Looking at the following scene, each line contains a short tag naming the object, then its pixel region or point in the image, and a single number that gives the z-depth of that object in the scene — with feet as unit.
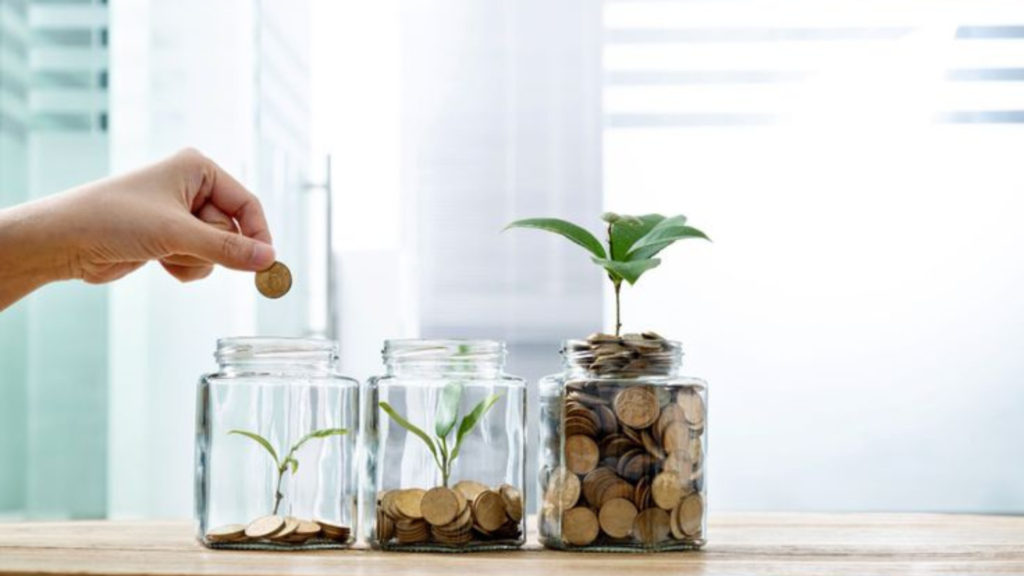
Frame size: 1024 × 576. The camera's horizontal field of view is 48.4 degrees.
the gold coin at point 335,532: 2.98
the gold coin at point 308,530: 2.94
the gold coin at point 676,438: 2.86
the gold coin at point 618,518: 2.85
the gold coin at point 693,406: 2.90
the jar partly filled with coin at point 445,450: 2.91
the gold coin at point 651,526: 2.85
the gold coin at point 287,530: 2.92
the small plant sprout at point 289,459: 3.01
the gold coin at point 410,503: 2.92
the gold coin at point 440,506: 2.89
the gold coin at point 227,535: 2.92
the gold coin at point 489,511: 2.91
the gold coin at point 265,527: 2.92
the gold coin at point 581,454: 2.85
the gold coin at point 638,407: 2.84
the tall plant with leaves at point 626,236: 2.97
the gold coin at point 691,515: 2.90
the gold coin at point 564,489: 2.89
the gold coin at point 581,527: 2.88
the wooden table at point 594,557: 2.55
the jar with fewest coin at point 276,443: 2.98
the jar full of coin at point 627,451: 2.84
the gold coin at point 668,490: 2.84
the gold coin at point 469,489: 2.92
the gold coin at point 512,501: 2.95
